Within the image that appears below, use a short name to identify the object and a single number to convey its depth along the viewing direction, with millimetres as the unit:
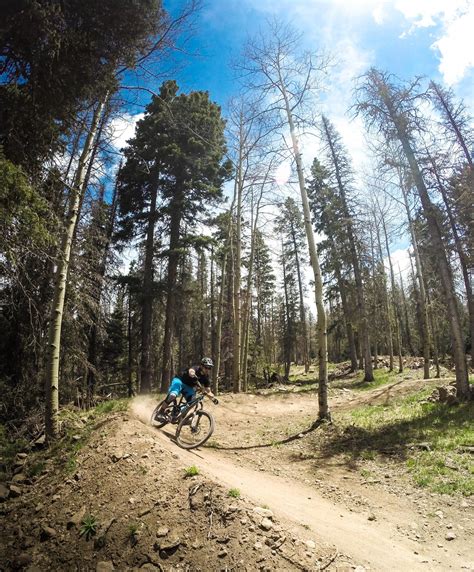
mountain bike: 7691
